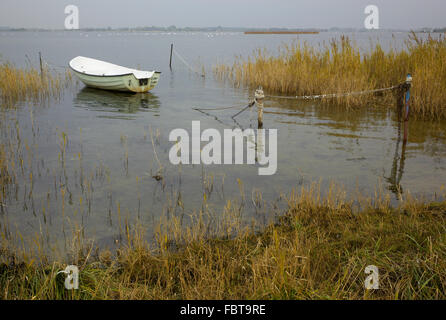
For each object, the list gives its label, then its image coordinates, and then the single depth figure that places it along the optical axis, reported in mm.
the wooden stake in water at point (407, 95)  8352
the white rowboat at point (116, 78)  15062
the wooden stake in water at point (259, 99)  9430
